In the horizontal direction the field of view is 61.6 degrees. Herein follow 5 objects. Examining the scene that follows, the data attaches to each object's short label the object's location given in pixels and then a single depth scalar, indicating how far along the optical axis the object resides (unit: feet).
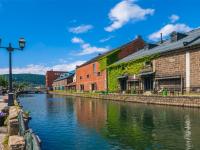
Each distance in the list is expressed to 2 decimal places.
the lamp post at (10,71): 43.83
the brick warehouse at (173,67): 71.51
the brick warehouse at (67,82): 212.03
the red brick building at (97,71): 130.44
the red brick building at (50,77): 307.58
